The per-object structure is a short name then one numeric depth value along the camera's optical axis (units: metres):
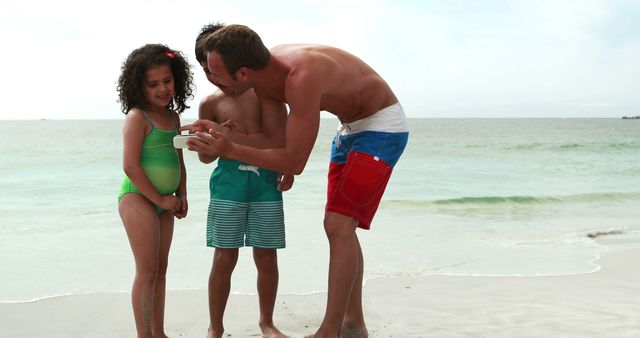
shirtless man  2.97
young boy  3.43
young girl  3.16
